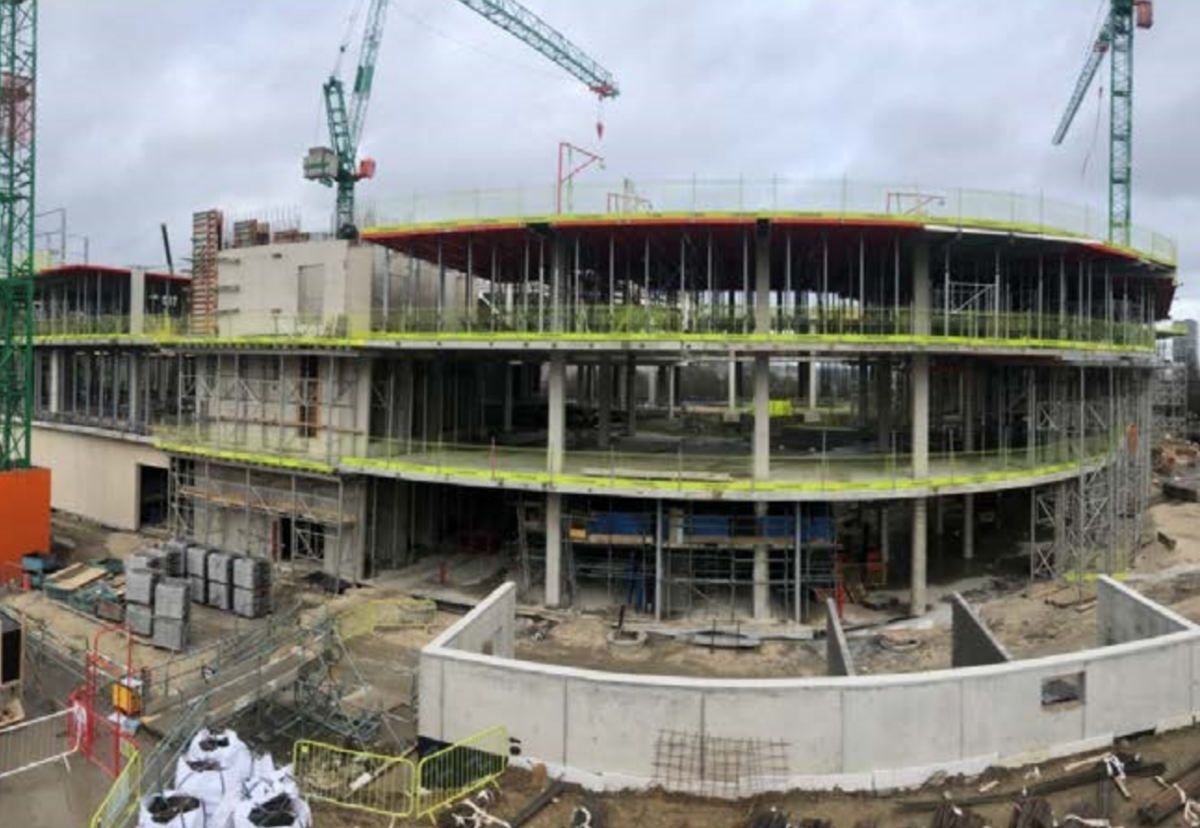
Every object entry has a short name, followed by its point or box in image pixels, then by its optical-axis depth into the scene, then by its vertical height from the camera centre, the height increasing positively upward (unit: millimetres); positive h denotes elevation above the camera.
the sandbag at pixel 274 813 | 9203 -4884
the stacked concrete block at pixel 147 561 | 19602 -4322
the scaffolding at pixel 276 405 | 24406 -486
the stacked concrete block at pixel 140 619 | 18953 -5442
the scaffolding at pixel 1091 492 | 23969 -2984
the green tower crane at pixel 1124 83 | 58531 +23192
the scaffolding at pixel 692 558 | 20453 -4378
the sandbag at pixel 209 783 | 9734 -4801
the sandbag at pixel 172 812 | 9109 -4847
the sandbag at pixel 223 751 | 10258 -4658
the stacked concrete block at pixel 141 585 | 18969 -4647
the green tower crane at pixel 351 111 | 56469 +21037
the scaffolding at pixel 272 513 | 24000 -3896
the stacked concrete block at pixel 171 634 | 18375 -5597
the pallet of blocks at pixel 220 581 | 21203 -5051
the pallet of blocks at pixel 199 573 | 21609 -4922
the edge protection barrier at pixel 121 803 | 10625 -5662
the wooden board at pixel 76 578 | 22219 -5362
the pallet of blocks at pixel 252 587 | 20828 -5109
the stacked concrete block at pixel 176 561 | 21594 -4651
